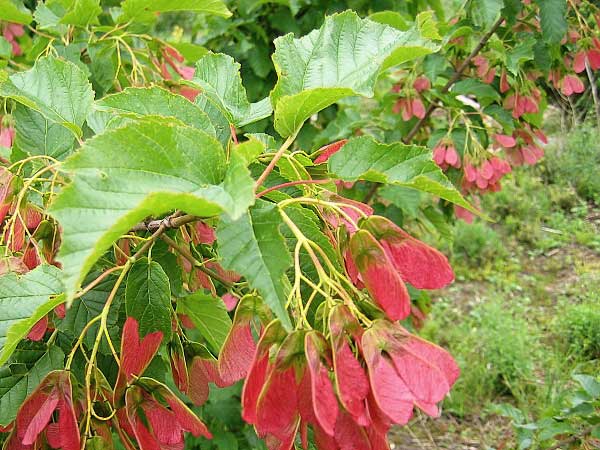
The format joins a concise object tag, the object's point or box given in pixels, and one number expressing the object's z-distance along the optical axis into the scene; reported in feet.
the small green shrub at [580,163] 13.10
